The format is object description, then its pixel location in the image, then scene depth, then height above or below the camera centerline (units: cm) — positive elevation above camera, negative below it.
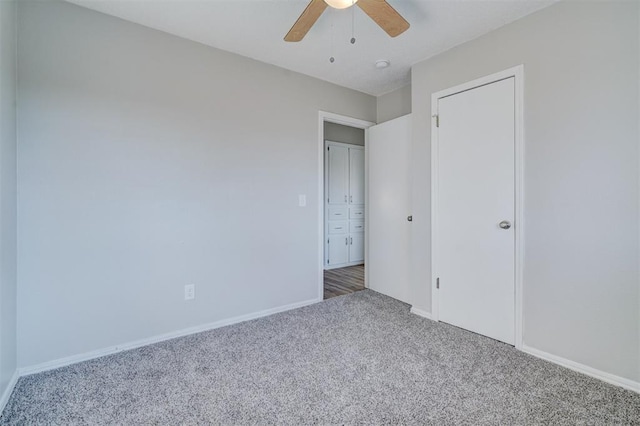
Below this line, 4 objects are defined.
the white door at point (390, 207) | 325 +4
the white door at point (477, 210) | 228 +1
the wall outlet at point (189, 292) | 250 -67
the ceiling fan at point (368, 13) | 156 +106
